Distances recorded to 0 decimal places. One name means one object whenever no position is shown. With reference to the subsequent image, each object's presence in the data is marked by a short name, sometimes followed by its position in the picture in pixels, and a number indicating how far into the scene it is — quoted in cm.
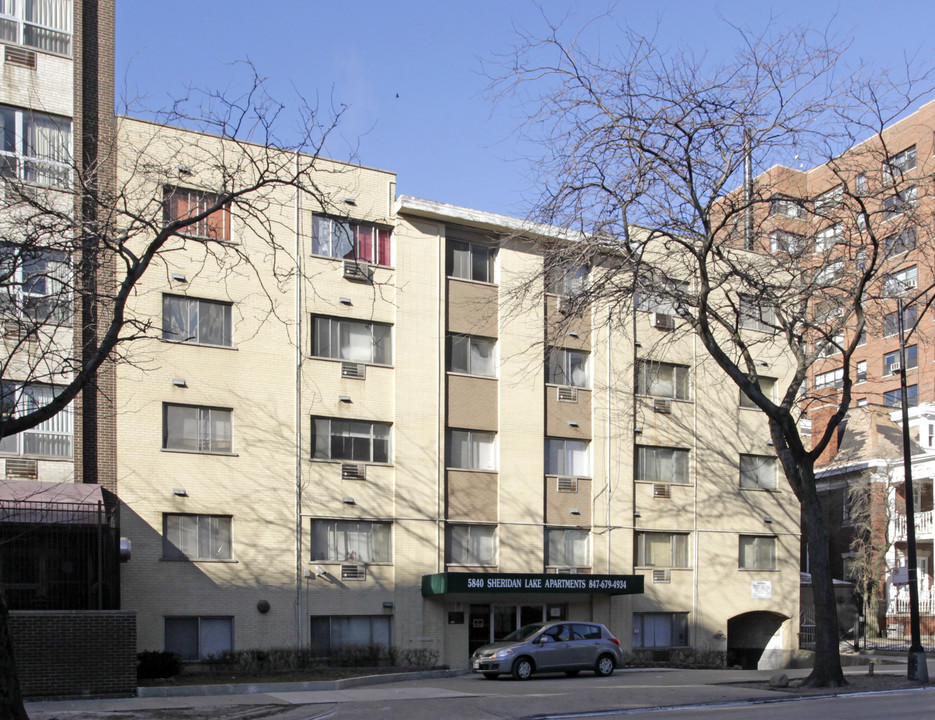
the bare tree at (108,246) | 1338
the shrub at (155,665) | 2375
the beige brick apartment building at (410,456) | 2683
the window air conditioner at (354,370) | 2928
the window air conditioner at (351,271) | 2945
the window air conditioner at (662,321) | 3531
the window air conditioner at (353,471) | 2895
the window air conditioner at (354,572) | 2856
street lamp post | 2243
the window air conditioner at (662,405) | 3503
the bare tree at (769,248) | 1841
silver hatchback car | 2466
